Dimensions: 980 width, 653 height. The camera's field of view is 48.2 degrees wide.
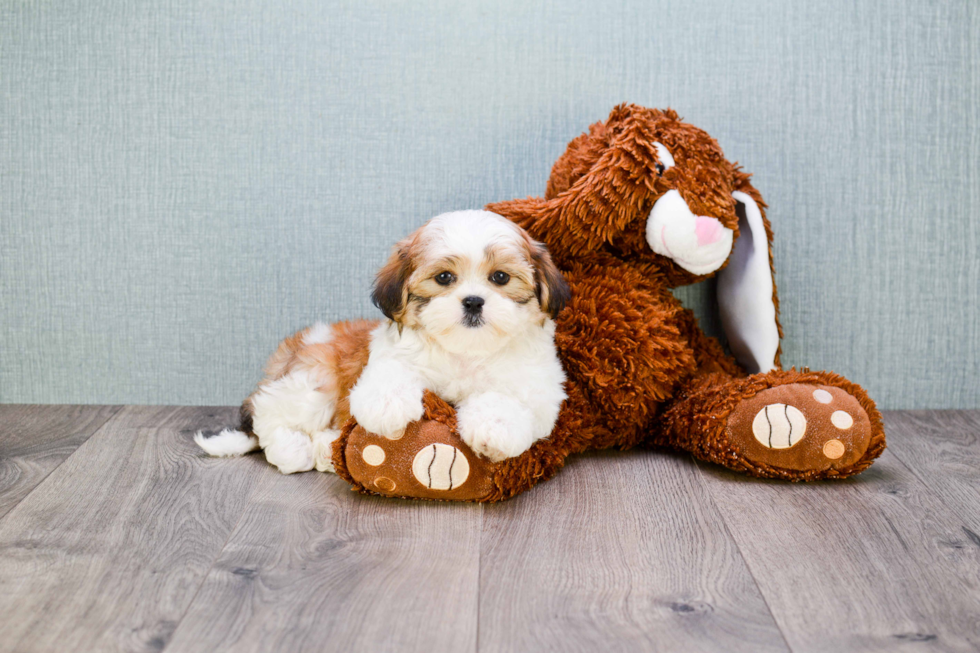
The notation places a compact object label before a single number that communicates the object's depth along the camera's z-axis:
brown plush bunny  0.81
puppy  0.76
